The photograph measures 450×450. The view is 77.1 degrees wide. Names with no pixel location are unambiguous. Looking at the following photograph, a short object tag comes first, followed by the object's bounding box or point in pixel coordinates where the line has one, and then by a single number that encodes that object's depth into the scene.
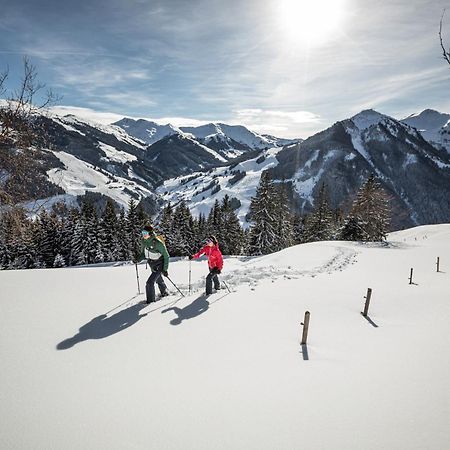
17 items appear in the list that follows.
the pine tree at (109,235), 52.50
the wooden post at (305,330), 7.33
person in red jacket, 11.19
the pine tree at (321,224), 49.68
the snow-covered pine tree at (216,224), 55.01
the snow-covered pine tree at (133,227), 55.40
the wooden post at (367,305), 9.95
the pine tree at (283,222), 43.25
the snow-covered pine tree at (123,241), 54.58
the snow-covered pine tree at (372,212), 40.41
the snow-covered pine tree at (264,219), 40.62
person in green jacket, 9.86
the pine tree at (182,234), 55.66
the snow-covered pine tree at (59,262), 49.60
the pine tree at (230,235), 54.44
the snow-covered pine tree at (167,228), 55.31
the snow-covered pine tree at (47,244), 50.22
